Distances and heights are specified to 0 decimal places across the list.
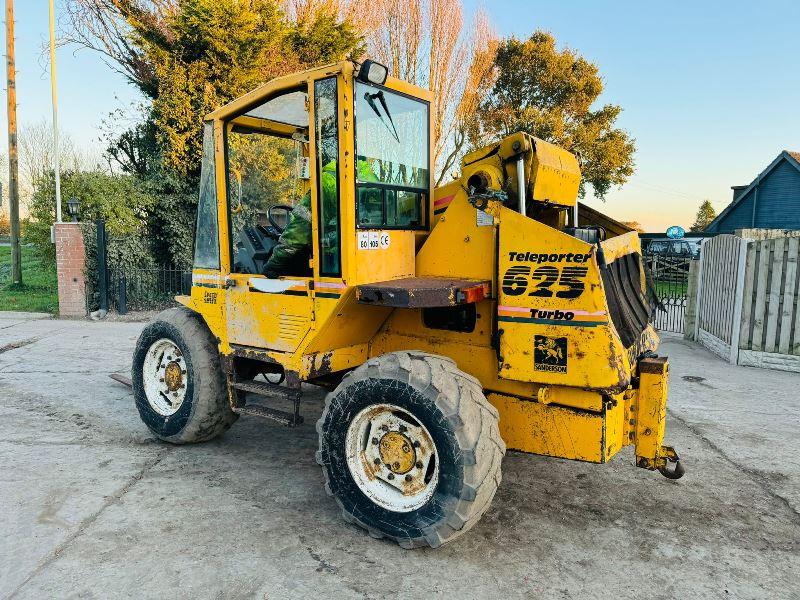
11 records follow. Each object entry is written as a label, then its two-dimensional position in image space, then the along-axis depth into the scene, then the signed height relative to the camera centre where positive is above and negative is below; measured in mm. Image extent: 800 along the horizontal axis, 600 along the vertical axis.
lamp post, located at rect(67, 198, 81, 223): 12438 +762
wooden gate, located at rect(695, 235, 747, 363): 8562 -644
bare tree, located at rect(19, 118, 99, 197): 25978 +3957
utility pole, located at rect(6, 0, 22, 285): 17312 +2527
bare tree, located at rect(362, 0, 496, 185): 20125 +7029
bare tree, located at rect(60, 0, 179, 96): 14911 +5771
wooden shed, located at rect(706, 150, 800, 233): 24797 +2500
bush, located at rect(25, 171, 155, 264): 13305 +1044
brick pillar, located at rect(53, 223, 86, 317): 12508 -639
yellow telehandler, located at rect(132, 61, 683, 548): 3271 -439
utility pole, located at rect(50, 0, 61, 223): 13133 +3229
